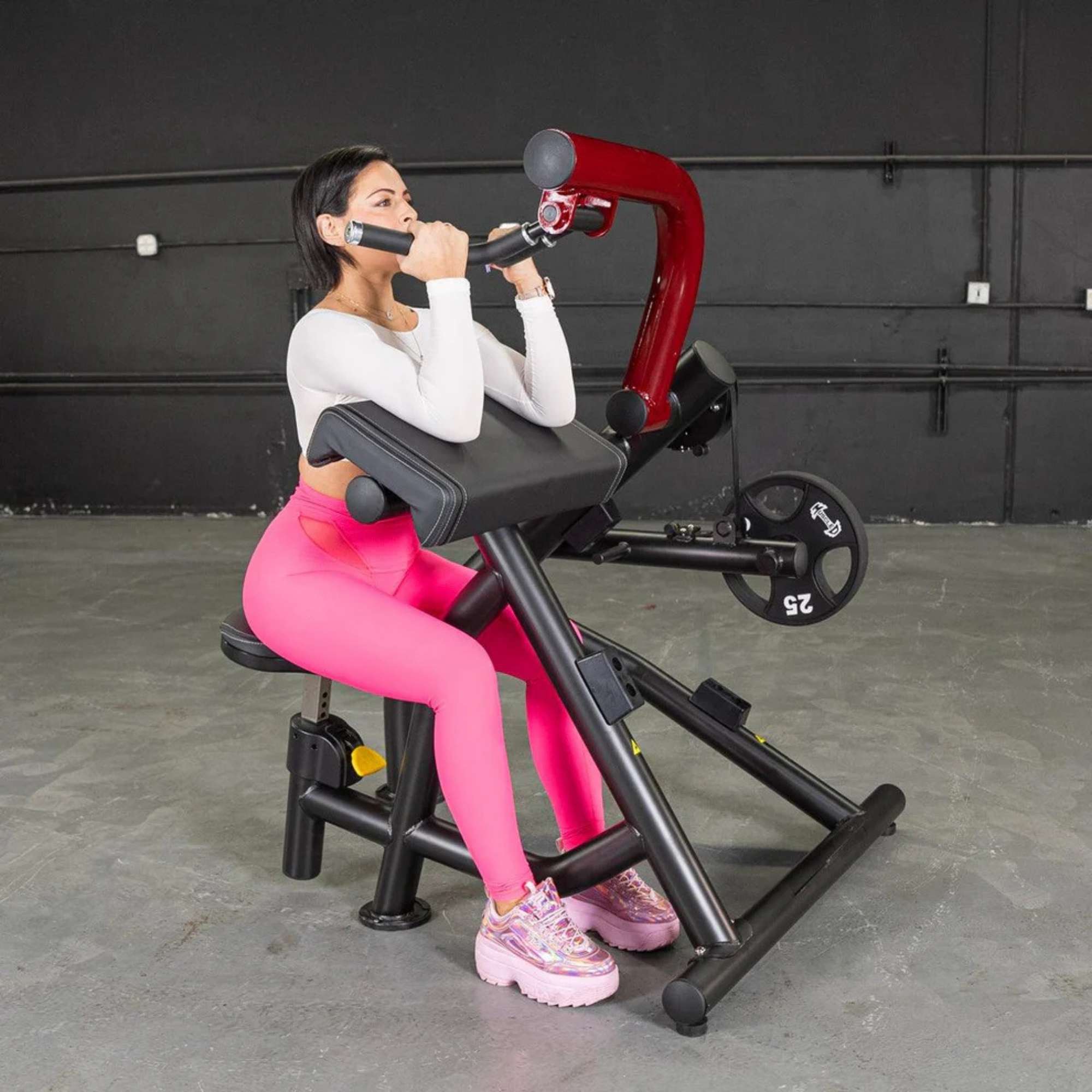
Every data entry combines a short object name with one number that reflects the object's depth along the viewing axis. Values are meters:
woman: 1.80
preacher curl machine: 1.76
